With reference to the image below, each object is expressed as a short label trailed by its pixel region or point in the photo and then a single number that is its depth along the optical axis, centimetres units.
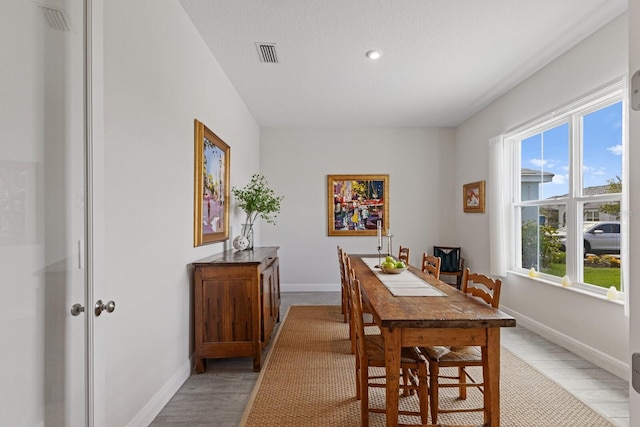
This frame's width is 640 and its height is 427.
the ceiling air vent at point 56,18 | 116
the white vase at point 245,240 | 374
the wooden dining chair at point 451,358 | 194
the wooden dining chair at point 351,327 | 307
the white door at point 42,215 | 102
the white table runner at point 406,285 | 224
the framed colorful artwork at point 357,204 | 596
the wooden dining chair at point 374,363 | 189
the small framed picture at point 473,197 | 498
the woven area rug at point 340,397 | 213
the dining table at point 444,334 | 168
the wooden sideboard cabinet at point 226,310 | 276
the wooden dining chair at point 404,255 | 413
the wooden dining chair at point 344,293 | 358
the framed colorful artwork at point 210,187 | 291
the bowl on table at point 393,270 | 298
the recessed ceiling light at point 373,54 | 330
